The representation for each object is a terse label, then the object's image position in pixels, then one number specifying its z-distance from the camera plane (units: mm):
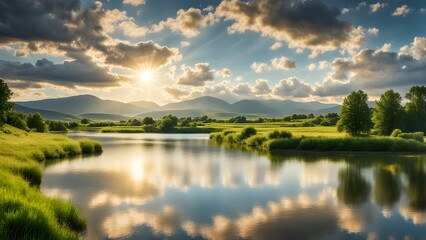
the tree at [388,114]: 84312
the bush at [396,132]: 72031
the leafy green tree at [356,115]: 75375
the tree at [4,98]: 48469
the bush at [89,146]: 59156
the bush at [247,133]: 90438
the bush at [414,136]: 69188
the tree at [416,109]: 89438
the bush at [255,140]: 79500
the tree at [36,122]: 99500
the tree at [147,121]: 194600
